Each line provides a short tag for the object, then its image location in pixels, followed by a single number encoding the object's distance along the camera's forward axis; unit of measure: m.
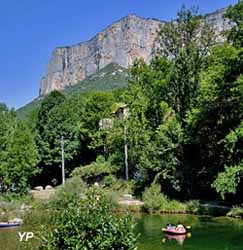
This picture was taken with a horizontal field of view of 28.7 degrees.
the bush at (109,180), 45.62
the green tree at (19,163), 43.81
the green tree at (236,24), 31.66
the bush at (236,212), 29.88
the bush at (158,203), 34.94
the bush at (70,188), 35.38
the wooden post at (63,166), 50.61
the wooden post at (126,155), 45.91
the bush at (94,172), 47.91
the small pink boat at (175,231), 24.64
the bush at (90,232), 10.20
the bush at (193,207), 33.59
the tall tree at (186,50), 38.50
